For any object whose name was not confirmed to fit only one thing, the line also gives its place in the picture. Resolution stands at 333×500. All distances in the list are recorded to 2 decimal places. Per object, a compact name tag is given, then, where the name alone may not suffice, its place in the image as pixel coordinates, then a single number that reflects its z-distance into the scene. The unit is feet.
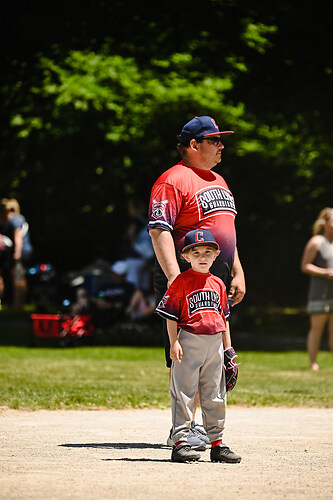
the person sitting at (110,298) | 107.04
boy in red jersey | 42.14
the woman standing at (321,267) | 86.07
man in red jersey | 43.98
